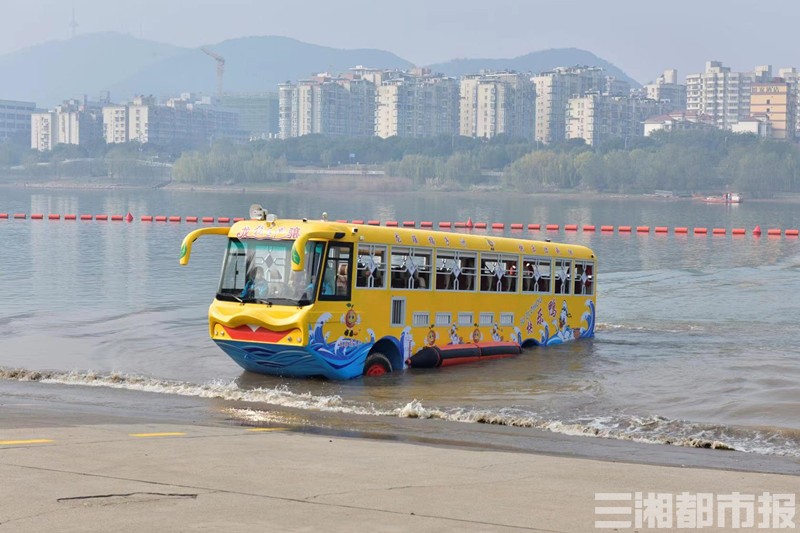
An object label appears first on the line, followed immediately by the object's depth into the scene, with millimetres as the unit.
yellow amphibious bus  21781
